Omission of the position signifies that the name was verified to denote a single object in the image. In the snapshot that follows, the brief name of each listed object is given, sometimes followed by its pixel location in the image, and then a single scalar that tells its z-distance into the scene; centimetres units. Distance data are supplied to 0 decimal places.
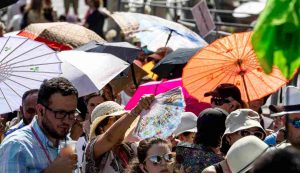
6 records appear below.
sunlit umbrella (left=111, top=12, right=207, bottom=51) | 1854
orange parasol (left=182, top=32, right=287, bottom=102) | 1403
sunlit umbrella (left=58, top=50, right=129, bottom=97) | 1359
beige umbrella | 1691
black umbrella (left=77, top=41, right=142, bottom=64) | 1582
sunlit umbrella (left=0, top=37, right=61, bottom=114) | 1247
